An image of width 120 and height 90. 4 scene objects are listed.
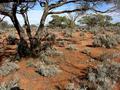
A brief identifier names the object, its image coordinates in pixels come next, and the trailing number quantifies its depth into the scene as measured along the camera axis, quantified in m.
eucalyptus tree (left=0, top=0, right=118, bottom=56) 5.06
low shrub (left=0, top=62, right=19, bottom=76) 4.53
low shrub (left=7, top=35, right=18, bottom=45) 6.43
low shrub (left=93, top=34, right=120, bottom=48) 5.63
